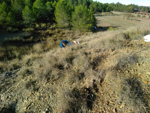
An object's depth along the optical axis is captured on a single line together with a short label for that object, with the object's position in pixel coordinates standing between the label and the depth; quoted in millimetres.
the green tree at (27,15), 15838
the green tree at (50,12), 21644
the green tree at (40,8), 19811
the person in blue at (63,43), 7736
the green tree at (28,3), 20828
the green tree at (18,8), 17375
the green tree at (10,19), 14016
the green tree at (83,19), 15875
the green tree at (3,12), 13624
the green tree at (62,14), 17522
